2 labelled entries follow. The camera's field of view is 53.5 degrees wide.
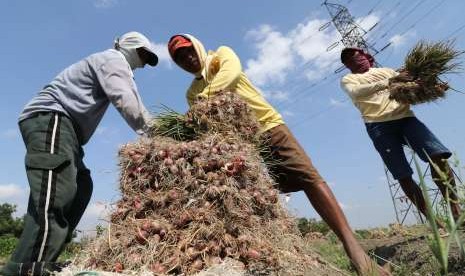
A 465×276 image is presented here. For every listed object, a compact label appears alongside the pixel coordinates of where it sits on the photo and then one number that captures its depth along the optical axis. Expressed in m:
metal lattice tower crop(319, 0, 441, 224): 21.59
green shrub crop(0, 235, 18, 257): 11.92
